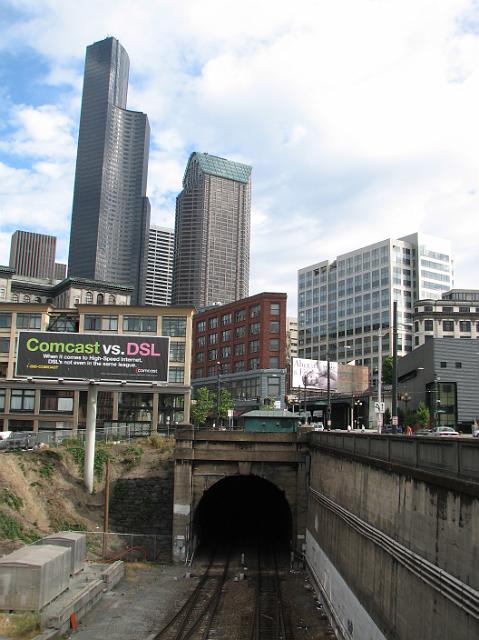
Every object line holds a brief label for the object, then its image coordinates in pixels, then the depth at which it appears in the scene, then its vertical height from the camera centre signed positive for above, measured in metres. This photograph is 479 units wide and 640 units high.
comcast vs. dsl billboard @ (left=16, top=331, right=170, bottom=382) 43.97 +3.31
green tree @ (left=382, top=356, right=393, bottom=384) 126.09 +8.91
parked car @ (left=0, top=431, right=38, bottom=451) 47.38 -3.23
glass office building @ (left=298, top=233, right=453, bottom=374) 160.00 +32.92
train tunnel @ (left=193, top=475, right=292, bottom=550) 48.19 -10.00
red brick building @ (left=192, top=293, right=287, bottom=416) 101.31 +10.09
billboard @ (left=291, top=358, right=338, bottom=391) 99.19 +5.79
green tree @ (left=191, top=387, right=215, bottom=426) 83.24 -0.15
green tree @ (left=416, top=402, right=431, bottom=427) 68.58 -0.47
